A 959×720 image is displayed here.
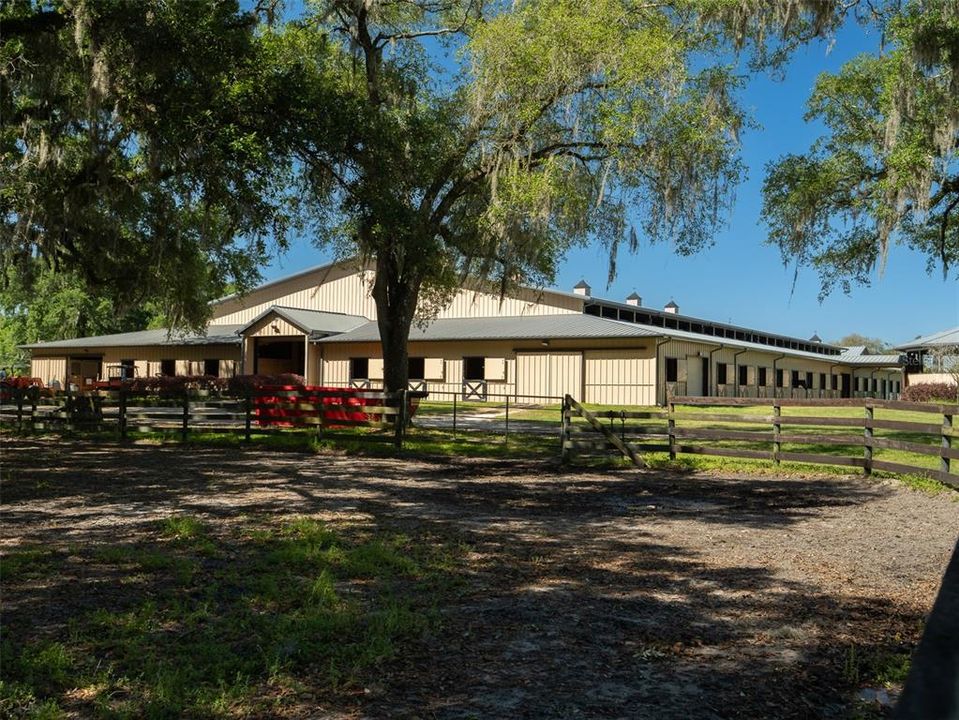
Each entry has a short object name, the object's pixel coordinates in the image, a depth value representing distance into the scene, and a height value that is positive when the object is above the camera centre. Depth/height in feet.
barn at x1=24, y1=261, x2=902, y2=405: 112.88 +5.40
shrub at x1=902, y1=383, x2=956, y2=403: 136.12 -1.30
